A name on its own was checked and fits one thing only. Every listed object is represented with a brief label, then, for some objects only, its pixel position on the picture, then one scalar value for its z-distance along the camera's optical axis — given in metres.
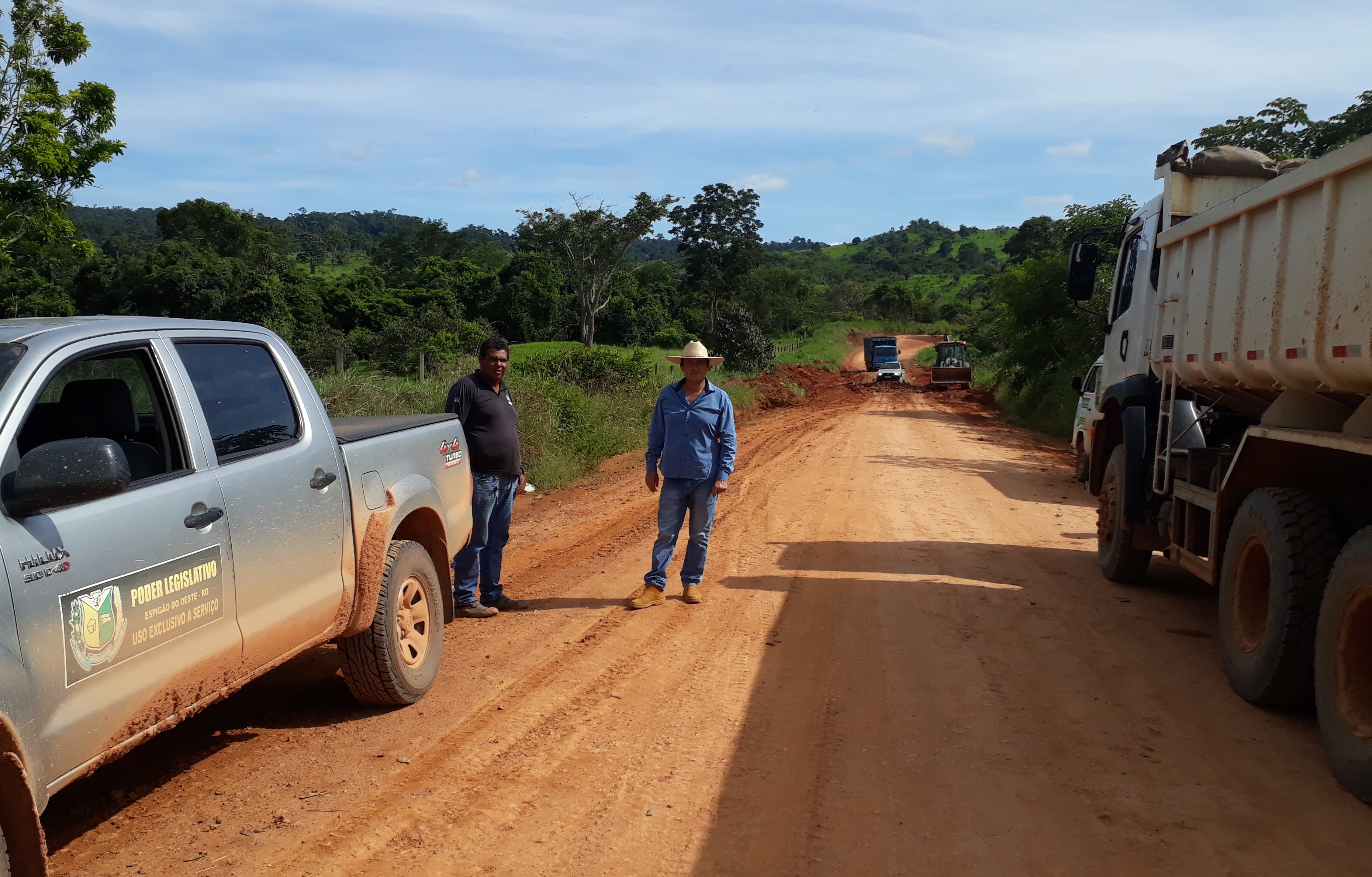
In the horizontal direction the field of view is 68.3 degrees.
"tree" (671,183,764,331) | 65.69
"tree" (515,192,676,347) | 51.22
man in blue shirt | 7.25
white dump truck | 4.37
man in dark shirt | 6.99
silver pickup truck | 2.84
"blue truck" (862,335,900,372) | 44.47
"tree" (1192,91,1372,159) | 29.55
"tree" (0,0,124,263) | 14.78
